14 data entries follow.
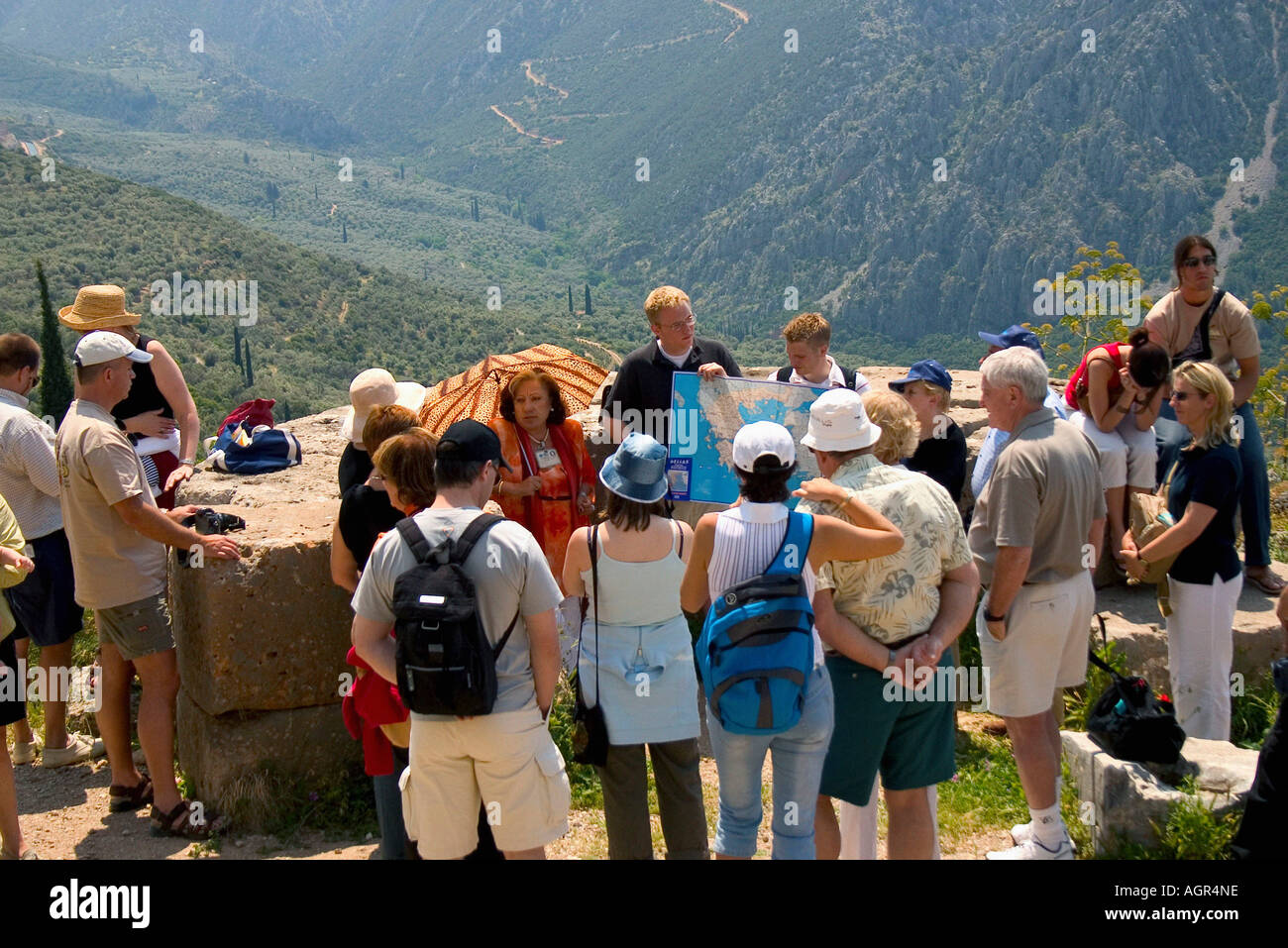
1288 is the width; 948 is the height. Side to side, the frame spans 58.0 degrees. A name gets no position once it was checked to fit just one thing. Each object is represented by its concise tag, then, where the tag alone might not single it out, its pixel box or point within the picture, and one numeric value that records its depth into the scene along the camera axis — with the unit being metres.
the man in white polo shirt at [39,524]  5.47
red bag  7.33
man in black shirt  6.14
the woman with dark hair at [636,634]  3.96
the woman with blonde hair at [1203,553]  4.94
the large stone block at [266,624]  5.22
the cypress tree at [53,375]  28.28
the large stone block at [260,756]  5.31
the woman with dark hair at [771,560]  3.78
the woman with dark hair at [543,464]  5.74
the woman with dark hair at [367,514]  4.46
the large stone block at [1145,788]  4.41
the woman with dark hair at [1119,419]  5.93
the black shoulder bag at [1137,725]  4.50
